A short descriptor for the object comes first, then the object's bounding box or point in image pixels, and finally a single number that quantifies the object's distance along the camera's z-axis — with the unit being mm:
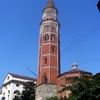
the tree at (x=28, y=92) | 26076
